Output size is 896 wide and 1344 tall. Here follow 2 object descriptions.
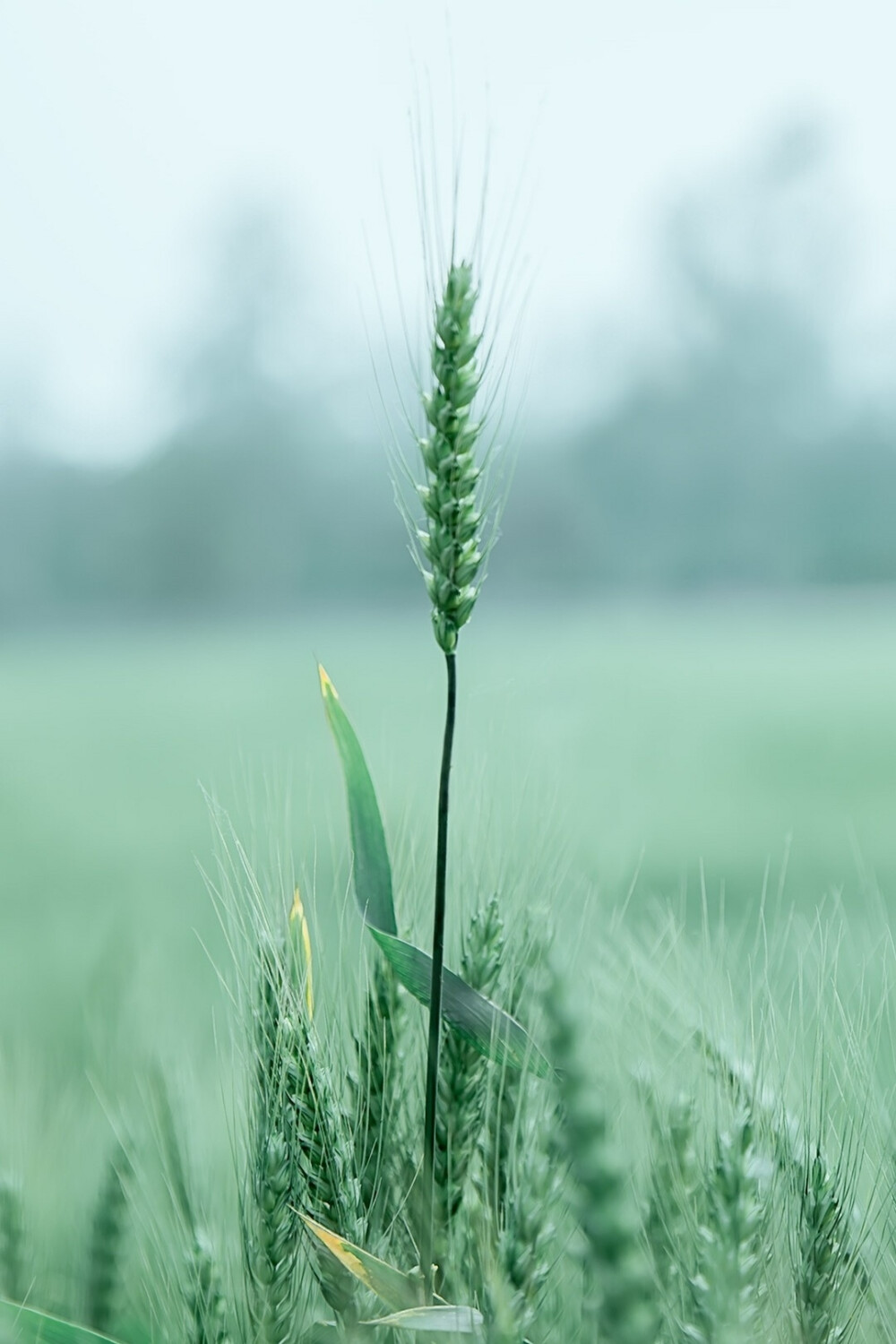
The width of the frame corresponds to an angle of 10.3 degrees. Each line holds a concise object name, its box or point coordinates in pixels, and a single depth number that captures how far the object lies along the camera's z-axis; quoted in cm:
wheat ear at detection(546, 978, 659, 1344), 105
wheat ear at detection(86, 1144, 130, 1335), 123
